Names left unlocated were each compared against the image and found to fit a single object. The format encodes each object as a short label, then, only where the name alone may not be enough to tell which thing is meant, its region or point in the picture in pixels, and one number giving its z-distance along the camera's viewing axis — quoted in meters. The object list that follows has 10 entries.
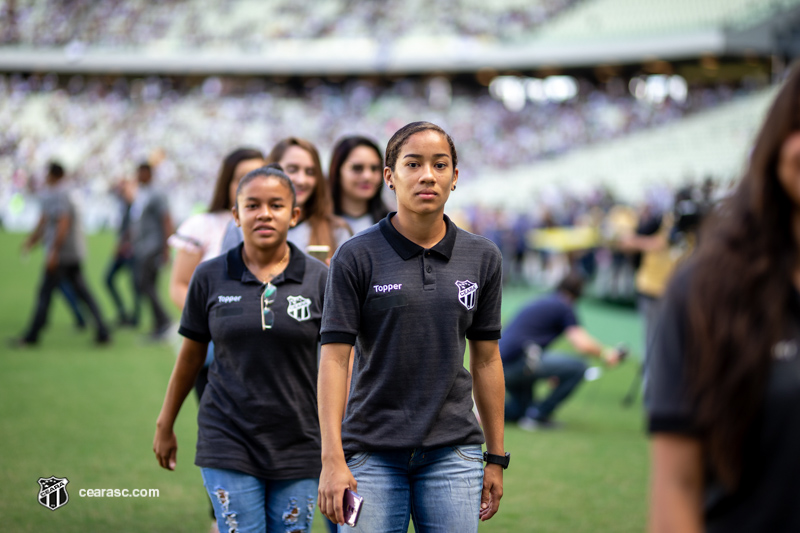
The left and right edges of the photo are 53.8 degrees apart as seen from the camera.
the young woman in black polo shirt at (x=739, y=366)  1.50
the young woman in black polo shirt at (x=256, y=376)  3.03
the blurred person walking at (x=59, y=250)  9.88
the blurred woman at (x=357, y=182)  4.35
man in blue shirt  7.49
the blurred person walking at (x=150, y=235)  10.35
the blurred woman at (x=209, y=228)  4.54
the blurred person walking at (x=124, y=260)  11.73
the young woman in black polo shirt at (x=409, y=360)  2.53
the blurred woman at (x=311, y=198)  4.14
